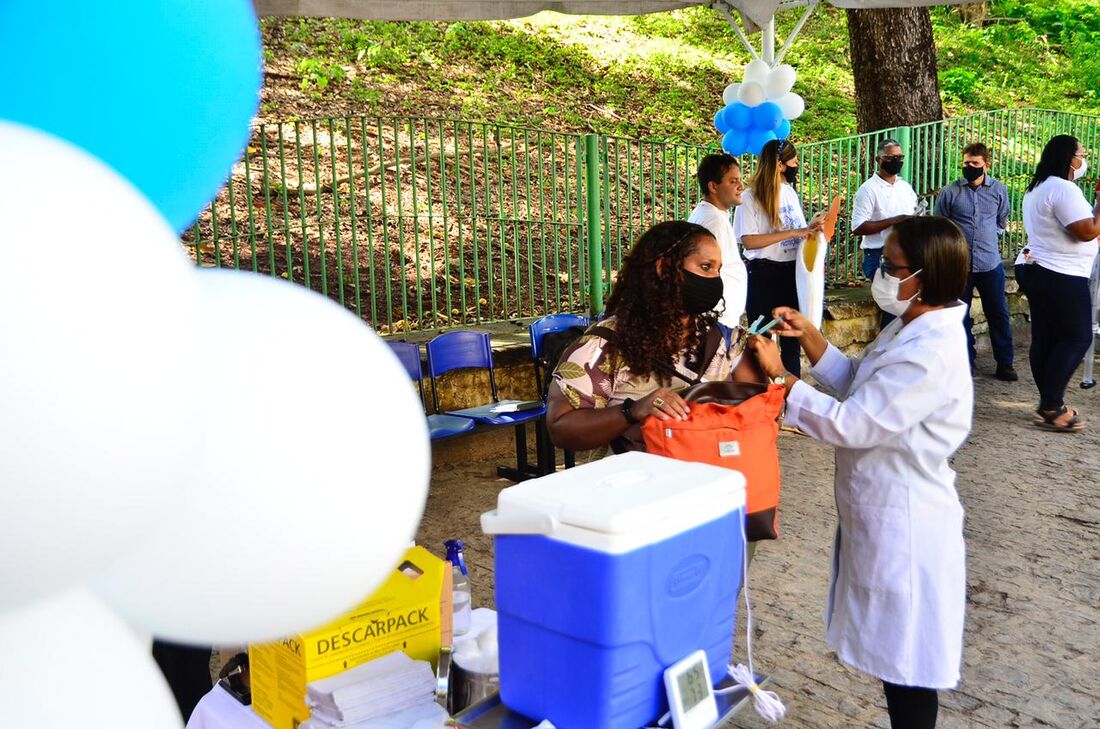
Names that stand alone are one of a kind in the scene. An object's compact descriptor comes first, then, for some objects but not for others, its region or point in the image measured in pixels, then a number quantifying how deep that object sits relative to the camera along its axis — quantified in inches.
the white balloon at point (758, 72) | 296.0
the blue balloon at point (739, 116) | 293.1
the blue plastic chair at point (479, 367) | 236.7
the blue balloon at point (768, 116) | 288.8
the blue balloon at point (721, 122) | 297.6
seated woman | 109.0
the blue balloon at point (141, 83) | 42.0
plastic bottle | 96.5
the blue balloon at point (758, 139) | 292.4
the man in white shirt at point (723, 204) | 232.4
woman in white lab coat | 100.0
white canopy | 226.7
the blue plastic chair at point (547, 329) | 257.0
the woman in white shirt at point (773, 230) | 270.8
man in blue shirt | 328.8
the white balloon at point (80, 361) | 30.7
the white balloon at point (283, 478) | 41.6
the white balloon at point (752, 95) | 293.4
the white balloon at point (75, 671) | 37.5
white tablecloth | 86.8
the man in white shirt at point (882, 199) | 317.4
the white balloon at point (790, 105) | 297.3
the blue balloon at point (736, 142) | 297.3
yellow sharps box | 80.1
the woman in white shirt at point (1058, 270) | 259.9
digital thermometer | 68.5
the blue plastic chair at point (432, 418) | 220.2
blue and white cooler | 64.8
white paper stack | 77.6
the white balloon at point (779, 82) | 293.3
